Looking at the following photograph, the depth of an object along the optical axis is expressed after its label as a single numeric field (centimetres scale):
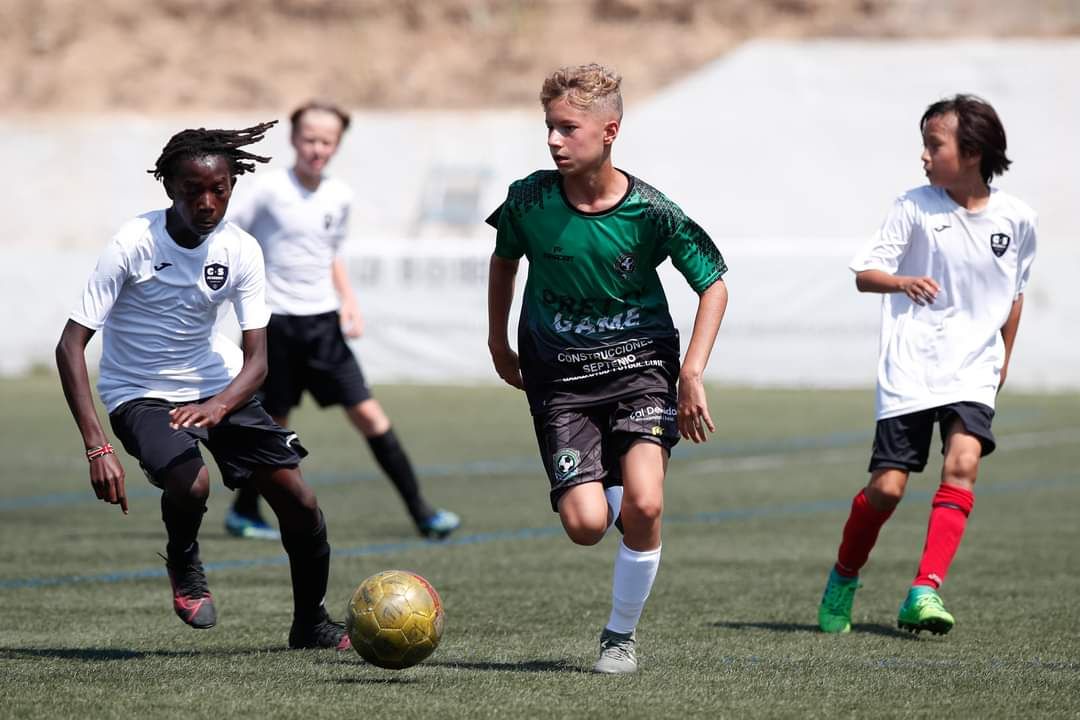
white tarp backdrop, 4206
